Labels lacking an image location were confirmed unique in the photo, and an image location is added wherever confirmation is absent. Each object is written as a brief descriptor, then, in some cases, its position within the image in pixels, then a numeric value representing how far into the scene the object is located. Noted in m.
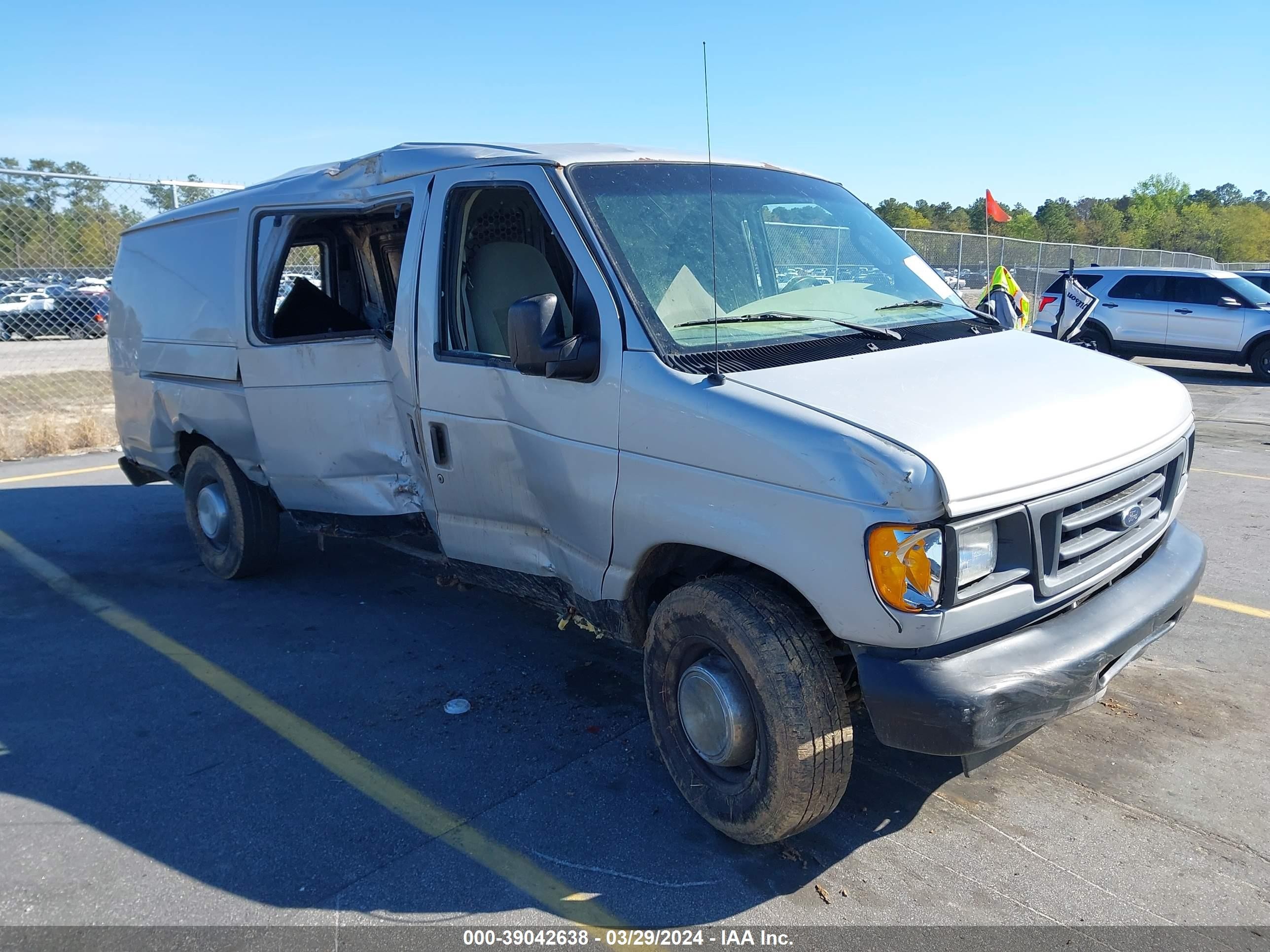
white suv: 16.19
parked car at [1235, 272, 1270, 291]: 18.00
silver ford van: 2.68
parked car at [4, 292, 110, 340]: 12.38
